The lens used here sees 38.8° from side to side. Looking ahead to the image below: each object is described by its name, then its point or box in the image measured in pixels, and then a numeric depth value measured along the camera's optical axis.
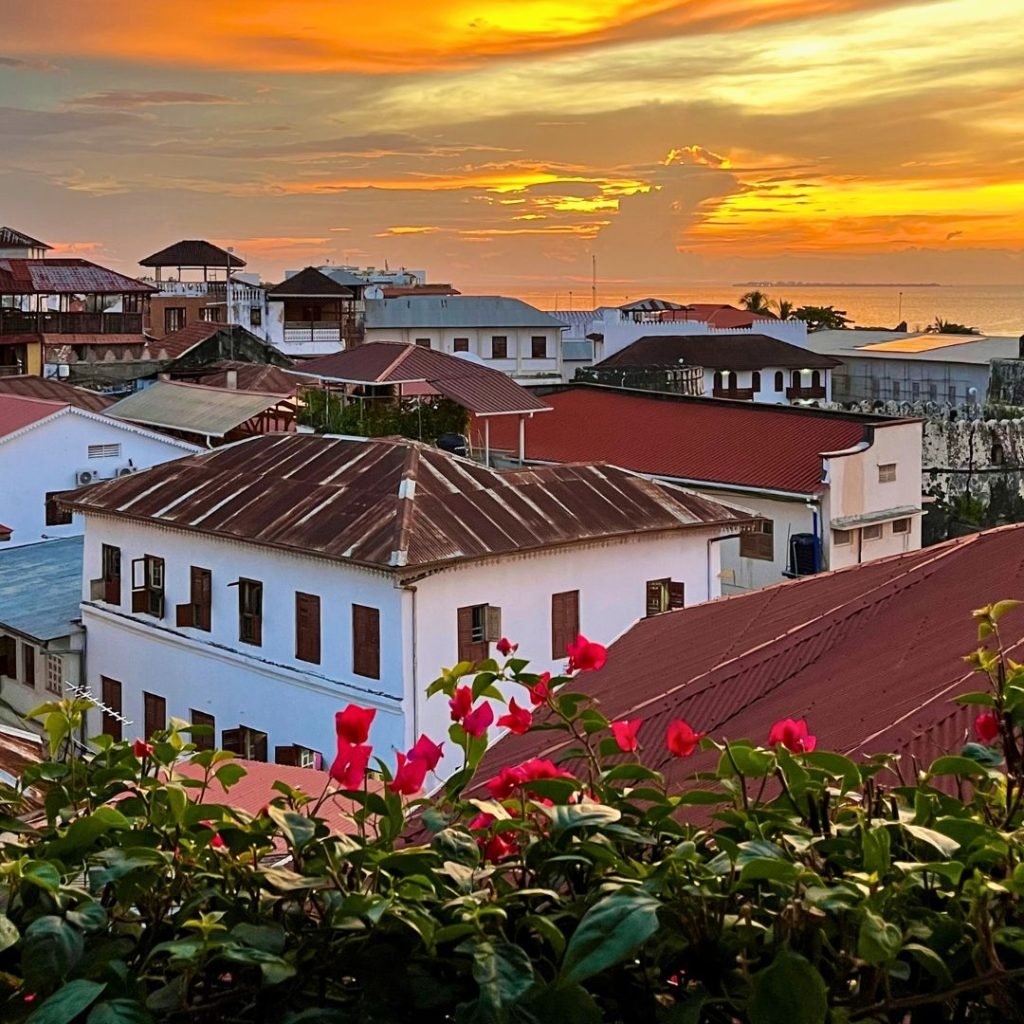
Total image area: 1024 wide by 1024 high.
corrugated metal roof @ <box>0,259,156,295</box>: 61.94
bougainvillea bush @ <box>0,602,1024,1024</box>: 2.67
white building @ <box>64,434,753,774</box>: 24.00
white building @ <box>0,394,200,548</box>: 35.16
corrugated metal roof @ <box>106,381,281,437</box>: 40.34
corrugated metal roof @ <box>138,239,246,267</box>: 89.56
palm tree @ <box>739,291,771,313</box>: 123.51
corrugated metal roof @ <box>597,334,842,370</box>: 63.72
